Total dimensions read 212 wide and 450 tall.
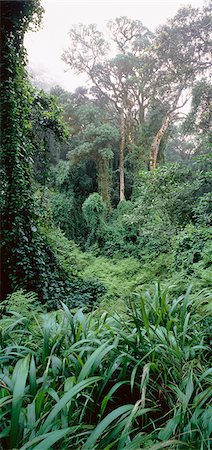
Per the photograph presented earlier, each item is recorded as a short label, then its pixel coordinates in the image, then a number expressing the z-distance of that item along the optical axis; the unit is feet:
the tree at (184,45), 24.76
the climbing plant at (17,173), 12.67
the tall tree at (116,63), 40.14
